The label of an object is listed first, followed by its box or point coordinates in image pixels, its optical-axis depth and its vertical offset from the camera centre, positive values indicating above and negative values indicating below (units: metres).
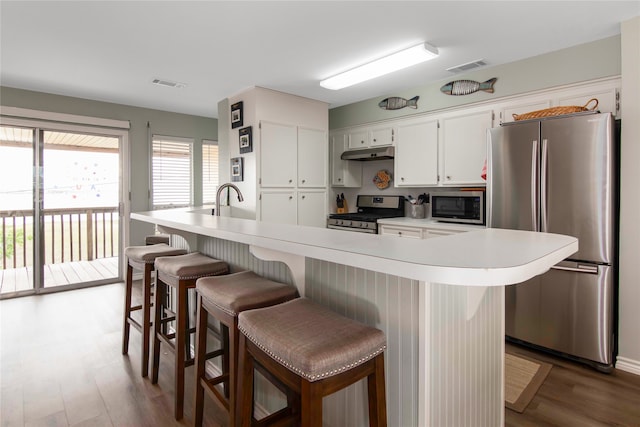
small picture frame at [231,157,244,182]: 4.23 +0.53
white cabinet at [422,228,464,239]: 3.50 -0.22
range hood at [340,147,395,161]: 4.24 +0.74
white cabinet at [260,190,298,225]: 4.11 +0.06
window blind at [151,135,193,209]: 5.09 +0.62
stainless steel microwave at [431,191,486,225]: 3.36 +0.04
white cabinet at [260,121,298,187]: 4.07 +0.70
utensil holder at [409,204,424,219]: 4.28 +0.00
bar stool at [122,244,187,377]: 2.29 -0.51
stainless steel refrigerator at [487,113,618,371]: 2.39 -0.04
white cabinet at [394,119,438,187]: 3.86 +0.67
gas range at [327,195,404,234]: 4.24 -0.05
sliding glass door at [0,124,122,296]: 4.13 +0.06
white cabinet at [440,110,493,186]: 3.45 +0.67
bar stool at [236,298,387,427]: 0.98 -0.43
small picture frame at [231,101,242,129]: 4.18 +1.20
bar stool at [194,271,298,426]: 1.41 -0.40
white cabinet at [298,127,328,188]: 4.45 +0.72
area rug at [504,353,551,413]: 2.08 -1.14
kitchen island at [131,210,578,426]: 0.94 -0.33
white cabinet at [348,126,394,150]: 4.32 +0.99
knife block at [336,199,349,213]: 5.12 +0.03
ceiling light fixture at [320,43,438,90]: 2.90 +1.36
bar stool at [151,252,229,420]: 1.87 -0.47
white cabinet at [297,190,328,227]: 4.49 +0.04
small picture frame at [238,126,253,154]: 4.04 +0.86
